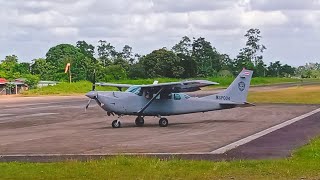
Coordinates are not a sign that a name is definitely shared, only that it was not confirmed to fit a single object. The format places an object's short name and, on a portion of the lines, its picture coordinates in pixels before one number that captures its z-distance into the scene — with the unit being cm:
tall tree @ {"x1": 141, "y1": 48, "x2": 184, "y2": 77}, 10506
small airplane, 2552
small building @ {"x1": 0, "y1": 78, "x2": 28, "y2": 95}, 8971
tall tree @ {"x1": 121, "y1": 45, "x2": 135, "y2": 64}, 15338
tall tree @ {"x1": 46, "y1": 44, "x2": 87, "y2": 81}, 10788
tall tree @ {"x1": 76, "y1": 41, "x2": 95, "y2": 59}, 15488
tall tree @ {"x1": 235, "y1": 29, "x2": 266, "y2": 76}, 14600
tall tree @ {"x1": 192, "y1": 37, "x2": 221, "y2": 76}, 14038
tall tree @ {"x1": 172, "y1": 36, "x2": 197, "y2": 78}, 10759
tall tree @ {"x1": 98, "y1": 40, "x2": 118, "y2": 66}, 15138
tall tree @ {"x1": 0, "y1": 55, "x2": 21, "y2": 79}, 9750
